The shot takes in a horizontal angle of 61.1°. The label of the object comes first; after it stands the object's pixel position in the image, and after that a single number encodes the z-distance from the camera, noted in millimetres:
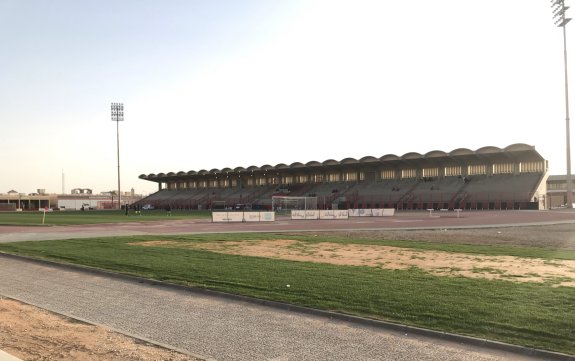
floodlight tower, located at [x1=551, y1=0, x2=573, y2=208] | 62219
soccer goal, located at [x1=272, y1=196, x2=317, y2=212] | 87256
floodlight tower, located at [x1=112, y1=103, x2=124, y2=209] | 99681
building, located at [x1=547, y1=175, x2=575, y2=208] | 89288
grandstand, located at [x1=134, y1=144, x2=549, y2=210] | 74812
